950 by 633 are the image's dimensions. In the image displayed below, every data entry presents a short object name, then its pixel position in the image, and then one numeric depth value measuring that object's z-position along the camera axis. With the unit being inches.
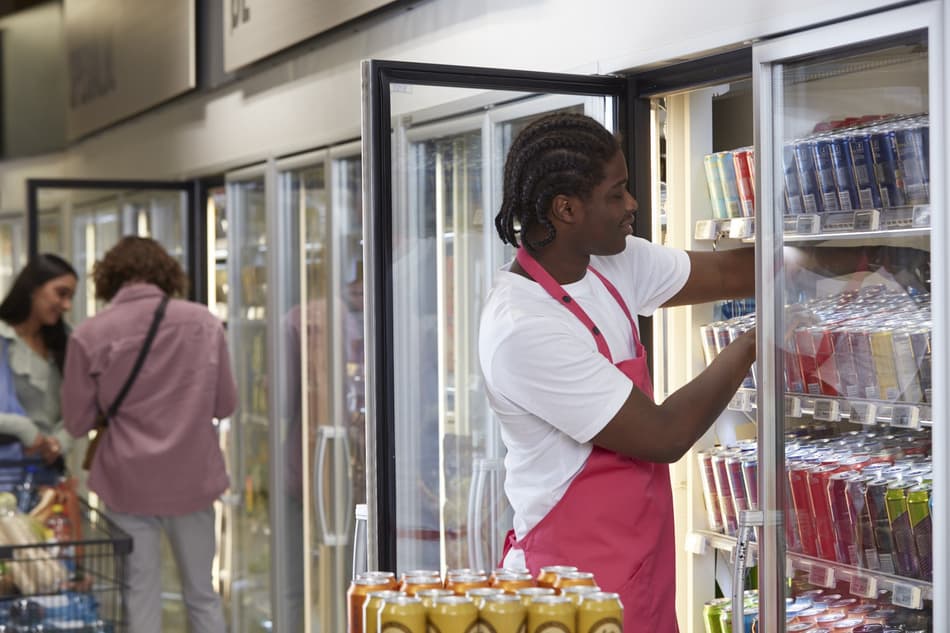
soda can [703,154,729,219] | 133.3
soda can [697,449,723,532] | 137.2
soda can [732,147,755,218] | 129.2
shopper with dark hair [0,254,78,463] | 222.7
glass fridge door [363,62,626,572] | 115.7
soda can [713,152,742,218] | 131.5
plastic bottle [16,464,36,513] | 204.1
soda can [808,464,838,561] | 112.3
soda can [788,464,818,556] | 113.3
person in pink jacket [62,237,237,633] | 196.7
